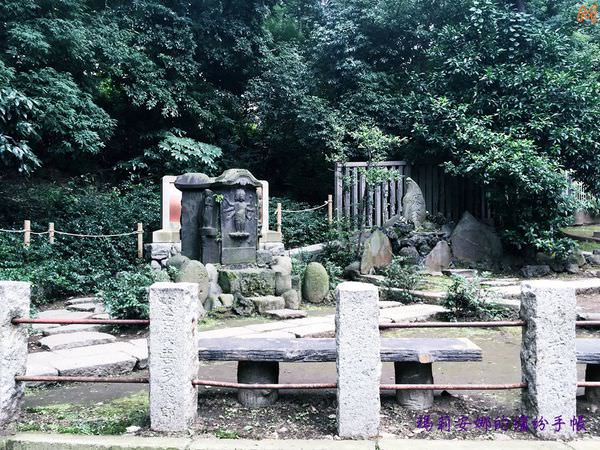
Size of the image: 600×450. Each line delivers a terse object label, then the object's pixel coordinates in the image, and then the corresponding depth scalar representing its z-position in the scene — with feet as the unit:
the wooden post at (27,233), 35.27
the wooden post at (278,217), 42.45
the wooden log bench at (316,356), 12.42
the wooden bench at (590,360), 12.07
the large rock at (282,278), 27.45
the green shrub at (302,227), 44.91
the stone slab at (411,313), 23.06
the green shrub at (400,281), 28.17
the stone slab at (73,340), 18.39
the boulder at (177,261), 26.73
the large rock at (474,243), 38.06
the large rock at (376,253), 34.86
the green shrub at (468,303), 22.84
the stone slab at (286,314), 24.73
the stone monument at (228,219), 28.04
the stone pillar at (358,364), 11.07
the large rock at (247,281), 26.55
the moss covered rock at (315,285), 28.99
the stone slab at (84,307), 27.04
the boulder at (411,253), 36.14
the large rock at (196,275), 24.54
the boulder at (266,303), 25.76
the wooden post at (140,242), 38.68
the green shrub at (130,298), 21.34
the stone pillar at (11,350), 11.49
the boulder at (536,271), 35.60
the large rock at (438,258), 36.55
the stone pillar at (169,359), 11.27
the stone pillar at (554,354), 11.16
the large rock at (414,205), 39.99
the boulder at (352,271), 34.71
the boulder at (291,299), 26.94
